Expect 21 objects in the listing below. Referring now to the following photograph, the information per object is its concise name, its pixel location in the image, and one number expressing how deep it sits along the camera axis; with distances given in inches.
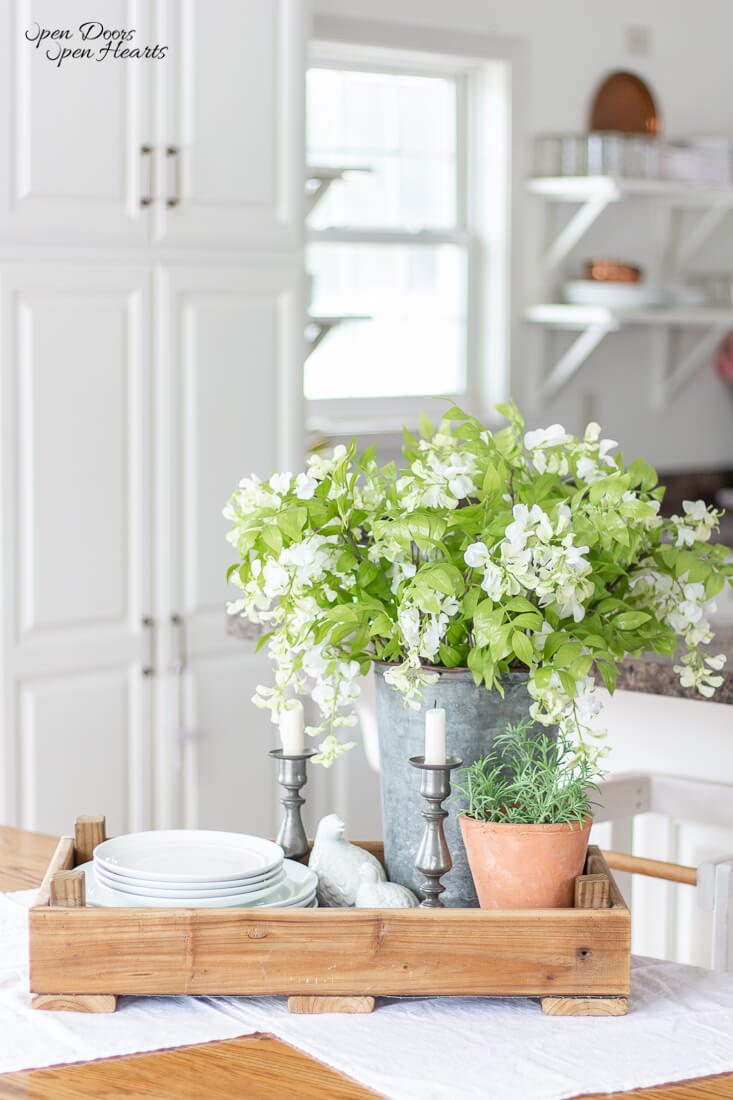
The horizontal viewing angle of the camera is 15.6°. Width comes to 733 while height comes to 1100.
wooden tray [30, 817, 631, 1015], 106.9
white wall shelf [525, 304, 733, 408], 297.8
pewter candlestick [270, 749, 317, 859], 115.6
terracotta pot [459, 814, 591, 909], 107.8
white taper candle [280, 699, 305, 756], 115.1
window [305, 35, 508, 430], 280.2
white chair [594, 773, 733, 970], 146.4
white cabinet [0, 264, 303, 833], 194.7
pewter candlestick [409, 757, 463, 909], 108.9
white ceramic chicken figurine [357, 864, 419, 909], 109.3
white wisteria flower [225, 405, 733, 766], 108.1
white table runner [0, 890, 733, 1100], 101.8
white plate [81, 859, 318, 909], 108.6
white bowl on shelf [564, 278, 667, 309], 299.2
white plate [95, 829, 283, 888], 109.2
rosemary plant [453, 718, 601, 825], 108.4
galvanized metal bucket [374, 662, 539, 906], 111.5
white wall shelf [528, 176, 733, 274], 293.1
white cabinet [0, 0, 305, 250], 189.6
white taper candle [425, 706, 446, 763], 108.5
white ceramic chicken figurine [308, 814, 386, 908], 112.3
